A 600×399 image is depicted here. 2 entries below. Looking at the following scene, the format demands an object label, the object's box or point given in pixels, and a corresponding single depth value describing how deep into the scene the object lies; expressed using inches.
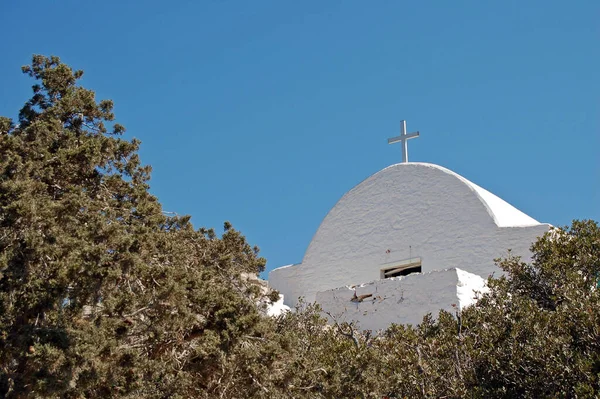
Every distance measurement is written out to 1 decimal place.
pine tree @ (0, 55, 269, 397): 583.2
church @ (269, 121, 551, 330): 1157.7
